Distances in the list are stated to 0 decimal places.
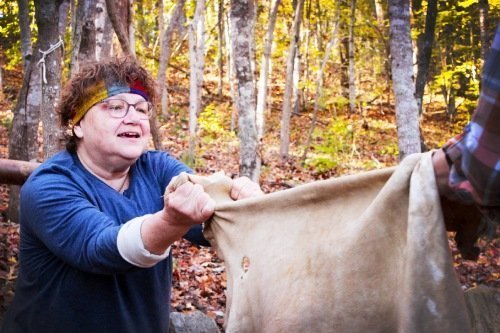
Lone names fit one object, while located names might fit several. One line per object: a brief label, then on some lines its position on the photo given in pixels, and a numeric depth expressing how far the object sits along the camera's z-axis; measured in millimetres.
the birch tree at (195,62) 14758
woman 2184
